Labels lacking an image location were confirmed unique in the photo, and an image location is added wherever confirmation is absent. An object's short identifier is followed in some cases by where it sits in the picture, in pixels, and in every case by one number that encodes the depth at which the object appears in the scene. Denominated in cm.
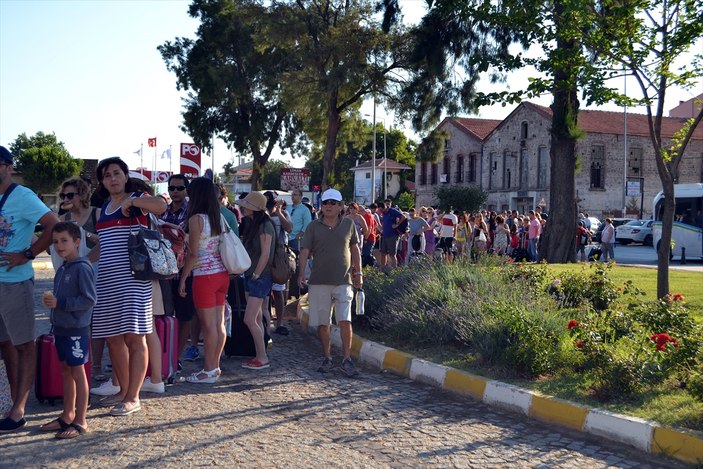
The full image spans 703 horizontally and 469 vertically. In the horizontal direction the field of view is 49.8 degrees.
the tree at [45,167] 4066
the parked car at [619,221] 4594
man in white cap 773
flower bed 632
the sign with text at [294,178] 2619
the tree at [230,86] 3556
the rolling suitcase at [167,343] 696
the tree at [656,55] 1006
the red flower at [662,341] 616
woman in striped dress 579
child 538
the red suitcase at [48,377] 625
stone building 5112
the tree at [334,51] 2412
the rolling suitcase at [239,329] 846
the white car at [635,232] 4259
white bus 2759
